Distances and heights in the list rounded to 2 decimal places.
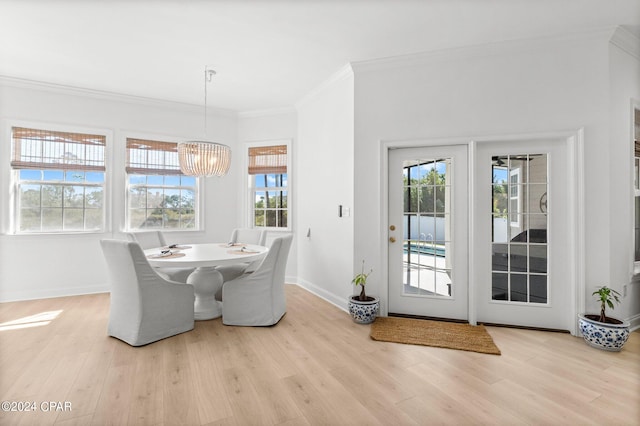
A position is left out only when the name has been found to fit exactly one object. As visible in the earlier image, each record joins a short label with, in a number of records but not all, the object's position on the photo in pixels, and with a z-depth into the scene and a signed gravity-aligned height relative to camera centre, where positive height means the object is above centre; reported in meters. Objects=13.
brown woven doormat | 2.64 -1.13
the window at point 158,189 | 4.51 +0.37
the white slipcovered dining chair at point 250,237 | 4.00 -0.34
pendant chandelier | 3.30 +0.61
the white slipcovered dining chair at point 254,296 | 3.06 -0.83
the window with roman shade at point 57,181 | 3.93 +0.44
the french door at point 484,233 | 2.98 -0.20
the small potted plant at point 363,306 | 3.13 -0.95
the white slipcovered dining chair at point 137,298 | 2.56 -0.74
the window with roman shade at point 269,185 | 4.95 +0.46
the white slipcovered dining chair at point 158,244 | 3.40 -0.39
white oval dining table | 2.87 -0.43
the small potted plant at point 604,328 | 2.48 -0.95
